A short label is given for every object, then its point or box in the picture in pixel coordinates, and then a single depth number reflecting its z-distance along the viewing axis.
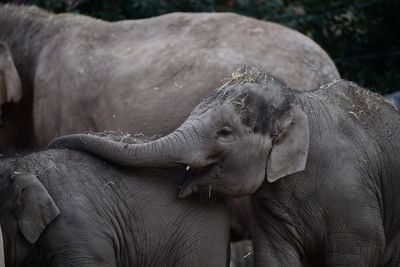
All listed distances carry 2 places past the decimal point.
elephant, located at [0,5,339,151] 17.03
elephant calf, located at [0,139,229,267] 12.70
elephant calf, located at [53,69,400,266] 13.31
